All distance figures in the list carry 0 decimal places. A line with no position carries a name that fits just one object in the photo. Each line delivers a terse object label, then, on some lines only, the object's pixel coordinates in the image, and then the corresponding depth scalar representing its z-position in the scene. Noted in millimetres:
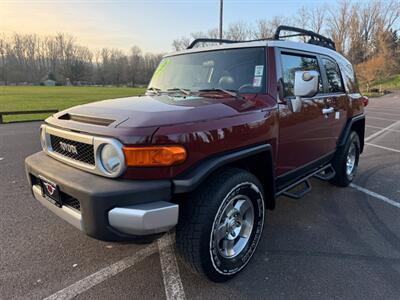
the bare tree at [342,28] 61469
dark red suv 2133
